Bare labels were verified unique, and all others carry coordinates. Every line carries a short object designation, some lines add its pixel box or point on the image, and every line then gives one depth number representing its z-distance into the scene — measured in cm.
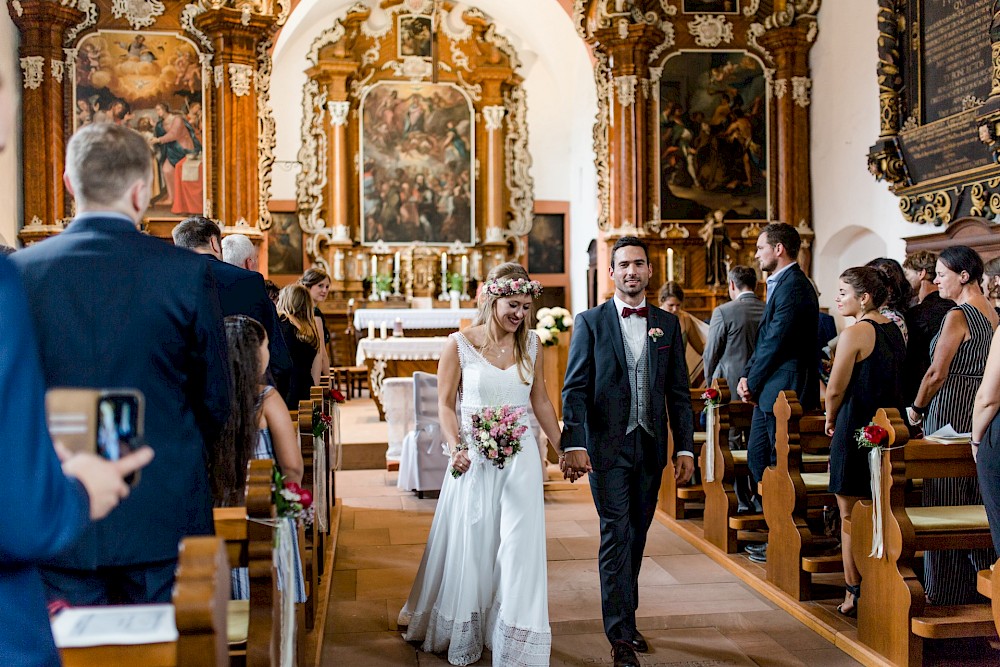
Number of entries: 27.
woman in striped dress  472
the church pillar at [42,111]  1169
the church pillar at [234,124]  1245
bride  407
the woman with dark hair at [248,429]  311
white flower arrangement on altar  930
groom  426
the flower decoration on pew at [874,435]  410
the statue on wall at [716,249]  1233
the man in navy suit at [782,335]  557
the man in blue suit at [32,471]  136
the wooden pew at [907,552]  402
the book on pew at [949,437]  437
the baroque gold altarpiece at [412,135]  1756
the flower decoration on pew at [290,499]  286
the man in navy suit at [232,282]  429
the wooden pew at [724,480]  616
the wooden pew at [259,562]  254
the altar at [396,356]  1139
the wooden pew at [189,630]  147
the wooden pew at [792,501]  511
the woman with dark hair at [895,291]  493
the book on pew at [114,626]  150
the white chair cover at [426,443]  816
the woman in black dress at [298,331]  635
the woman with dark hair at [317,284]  747
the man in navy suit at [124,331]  223
